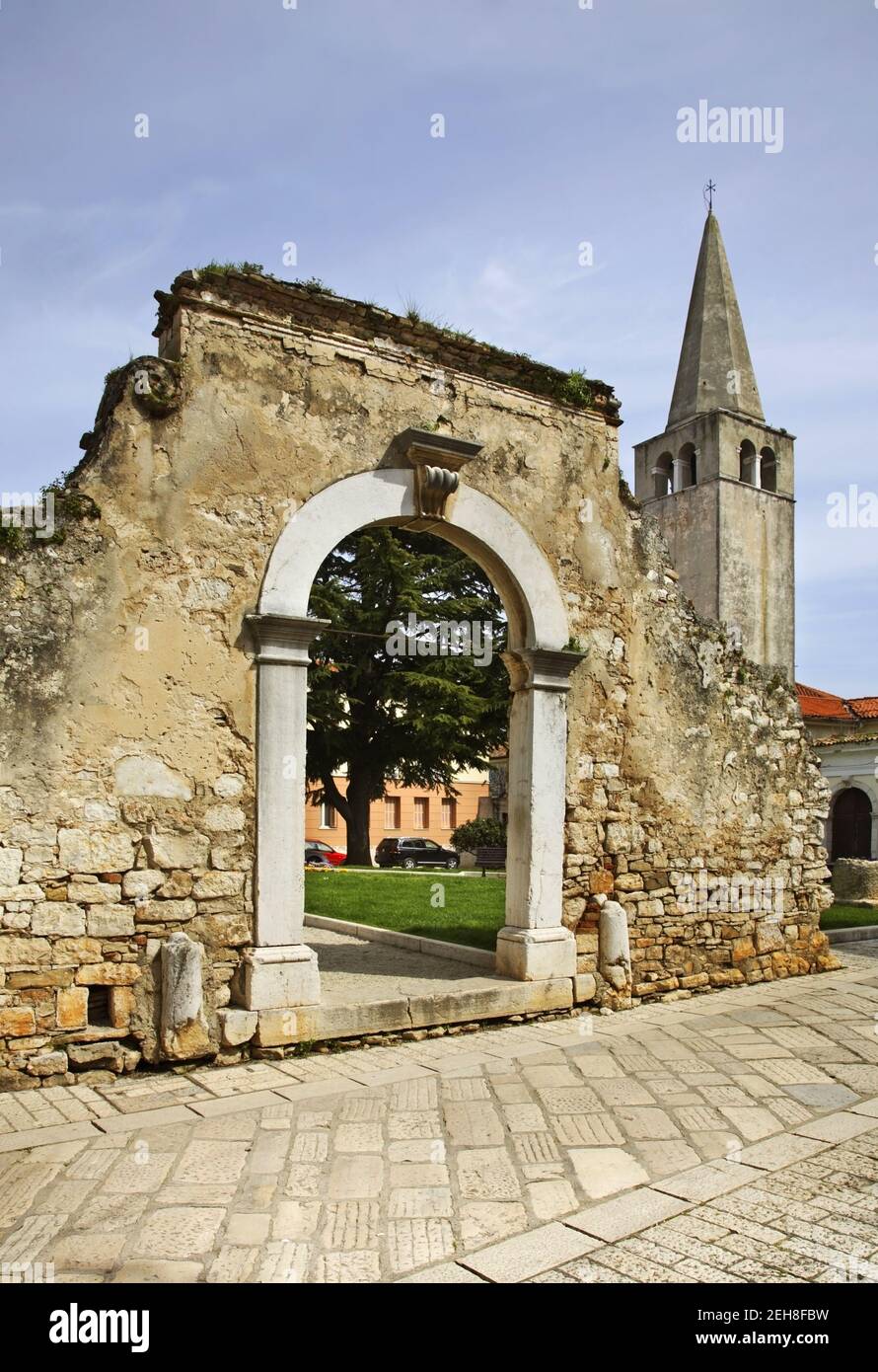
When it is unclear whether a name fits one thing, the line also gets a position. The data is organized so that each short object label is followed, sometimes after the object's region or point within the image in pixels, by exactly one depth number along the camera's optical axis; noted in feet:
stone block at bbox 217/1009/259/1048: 18.66
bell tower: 103.14
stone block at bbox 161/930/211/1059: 18.12
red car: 85.44
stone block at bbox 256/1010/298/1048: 18.89
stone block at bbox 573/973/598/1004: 23.65
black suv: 89.56
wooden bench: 72.95
